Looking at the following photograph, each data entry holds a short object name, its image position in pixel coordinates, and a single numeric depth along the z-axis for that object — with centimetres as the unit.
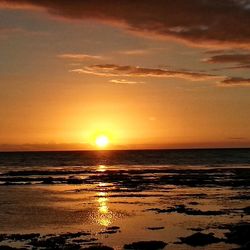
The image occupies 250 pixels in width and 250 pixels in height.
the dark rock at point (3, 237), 2864
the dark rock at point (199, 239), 2720
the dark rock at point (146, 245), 2602
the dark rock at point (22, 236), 2875
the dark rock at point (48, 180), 7475
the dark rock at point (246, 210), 3830
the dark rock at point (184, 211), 3850
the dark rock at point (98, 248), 2583
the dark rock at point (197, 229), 3103
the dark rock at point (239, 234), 2750
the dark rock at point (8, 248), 2589
